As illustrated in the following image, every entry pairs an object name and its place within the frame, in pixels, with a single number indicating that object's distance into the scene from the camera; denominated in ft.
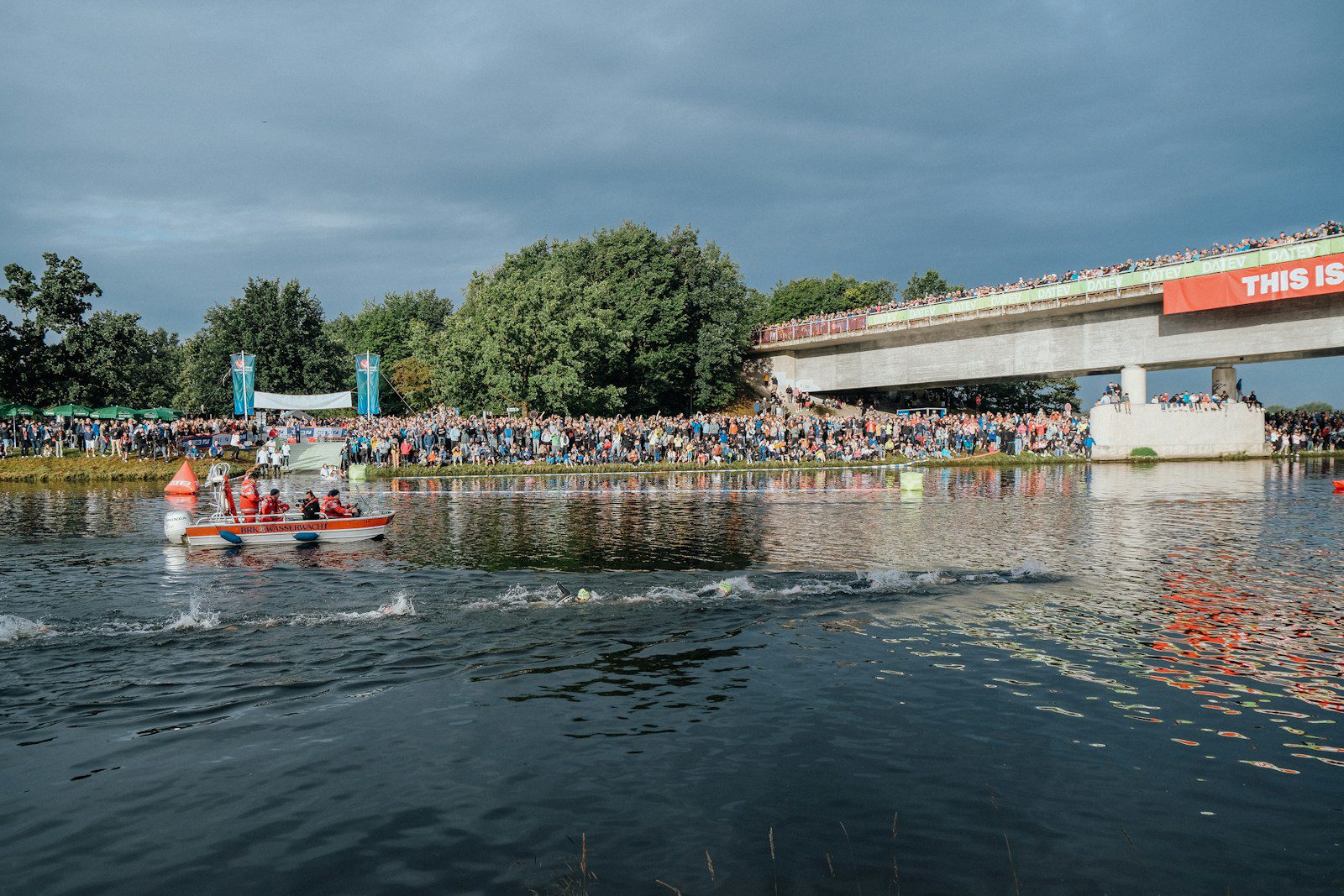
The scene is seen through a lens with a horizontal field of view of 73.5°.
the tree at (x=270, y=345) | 254.88
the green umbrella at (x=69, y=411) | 169.58
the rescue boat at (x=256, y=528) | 75.00
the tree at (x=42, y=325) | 183.01
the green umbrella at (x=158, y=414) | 190.19
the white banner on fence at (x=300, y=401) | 191.83
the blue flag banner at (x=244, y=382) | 178.91
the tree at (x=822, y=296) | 357.82
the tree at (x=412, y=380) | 283.18
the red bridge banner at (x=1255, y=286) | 147.02
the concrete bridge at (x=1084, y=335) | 158.10
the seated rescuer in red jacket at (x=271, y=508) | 77.20
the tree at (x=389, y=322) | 366.02
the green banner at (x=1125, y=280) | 149.18
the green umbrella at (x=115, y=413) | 176.14
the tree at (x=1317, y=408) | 208.75
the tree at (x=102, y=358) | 193.06
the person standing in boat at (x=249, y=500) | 77.51
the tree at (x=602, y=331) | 196.03
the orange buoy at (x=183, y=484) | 116.67
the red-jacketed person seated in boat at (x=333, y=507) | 78.12
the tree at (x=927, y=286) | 356.79
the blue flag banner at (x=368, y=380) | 188.24
